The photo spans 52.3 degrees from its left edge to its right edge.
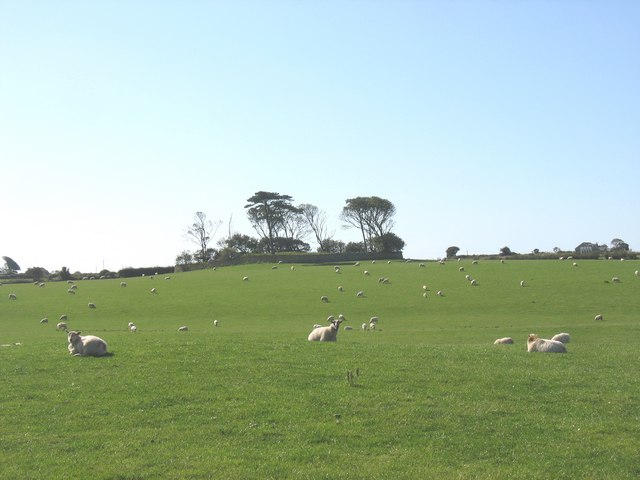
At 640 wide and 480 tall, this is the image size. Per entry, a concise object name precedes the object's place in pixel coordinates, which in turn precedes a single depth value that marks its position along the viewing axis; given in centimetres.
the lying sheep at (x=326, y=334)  2616
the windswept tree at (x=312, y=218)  14225
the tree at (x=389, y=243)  12031
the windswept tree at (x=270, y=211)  12225
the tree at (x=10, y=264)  14262
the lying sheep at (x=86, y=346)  1833
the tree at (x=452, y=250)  12150
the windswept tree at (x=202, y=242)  13014
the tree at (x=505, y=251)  10214
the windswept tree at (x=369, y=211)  13025
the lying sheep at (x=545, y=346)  2097
